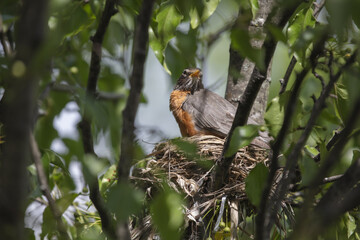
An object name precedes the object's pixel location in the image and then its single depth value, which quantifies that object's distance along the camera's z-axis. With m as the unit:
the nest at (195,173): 7.68
